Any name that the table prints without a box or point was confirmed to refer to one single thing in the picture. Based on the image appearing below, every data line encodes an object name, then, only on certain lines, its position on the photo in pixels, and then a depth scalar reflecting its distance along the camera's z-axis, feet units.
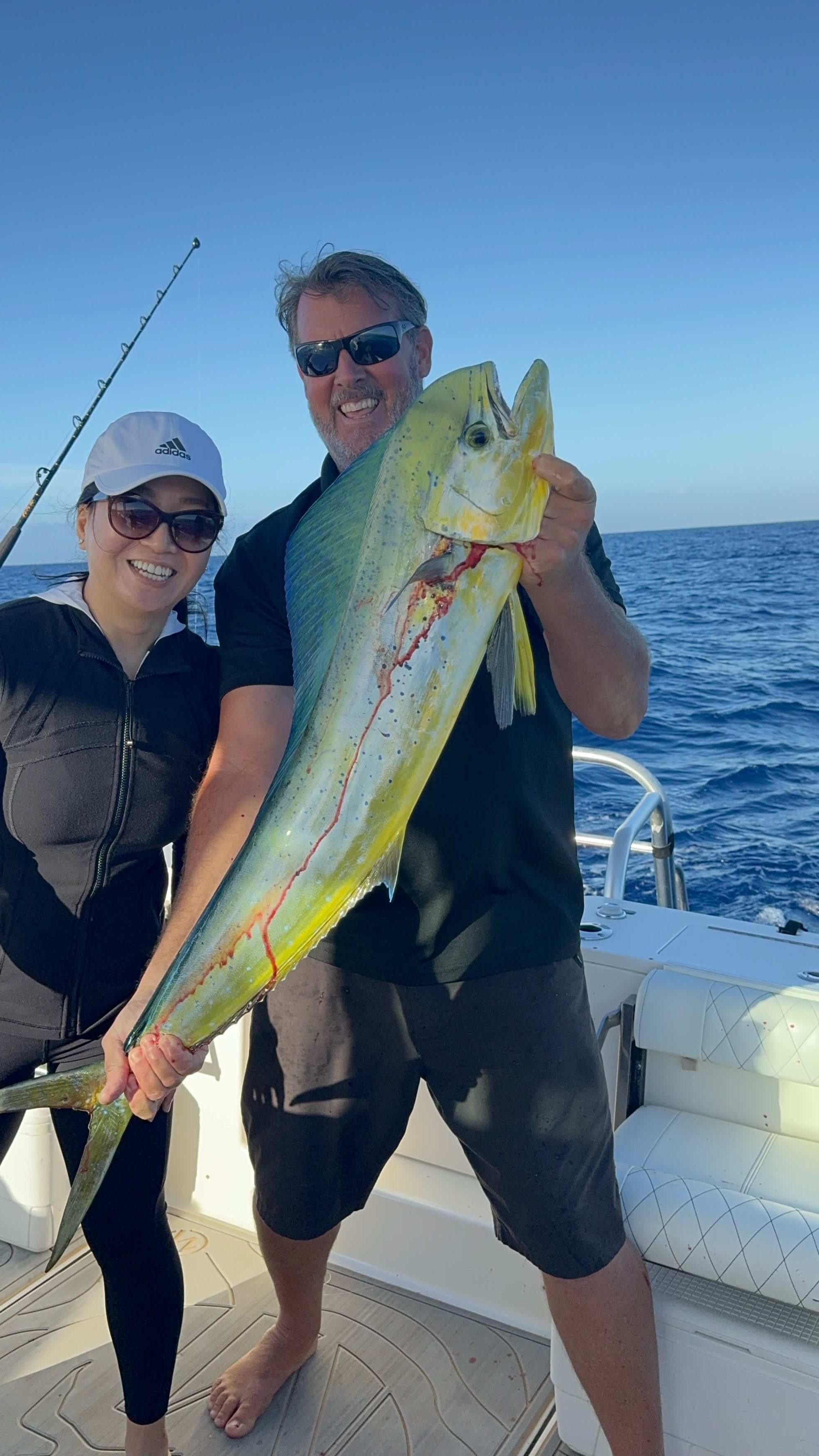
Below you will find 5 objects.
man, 6.69
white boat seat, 6.62
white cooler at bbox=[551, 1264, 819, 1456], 6.59
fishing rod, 11.66
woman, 6.81
